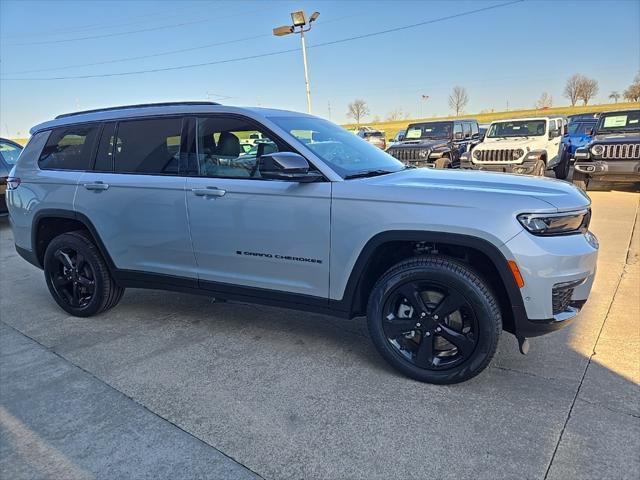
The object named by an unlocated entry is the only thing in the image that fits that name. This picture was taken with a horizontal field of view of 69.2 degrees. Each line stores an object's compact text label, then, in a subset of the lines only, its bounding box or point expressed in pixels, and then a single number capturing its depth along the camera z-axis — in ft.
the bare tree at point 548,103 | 336.53
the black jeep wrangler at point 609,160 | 32.86
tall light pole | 66.95
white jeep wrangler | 36.96
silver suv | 8.82
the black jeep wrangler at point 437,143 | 42.01
